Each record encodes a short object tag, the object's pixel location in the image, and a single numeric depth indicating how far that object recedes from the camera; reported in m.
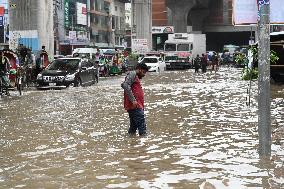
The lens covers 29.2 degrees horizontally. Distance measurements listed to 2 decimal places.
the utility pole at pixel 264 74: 7.87
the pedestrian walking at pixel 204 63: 45.04
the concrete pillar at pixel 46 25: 30.94
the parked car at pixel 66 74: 24.56
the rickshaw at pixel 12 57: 22.85
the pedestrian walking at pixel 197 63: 45.22
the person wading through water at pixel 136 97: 10.38
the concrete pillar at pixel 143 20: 57.94
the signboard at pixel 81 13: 81.62
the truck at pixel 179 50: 54.50
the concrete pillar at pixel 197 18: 89.19
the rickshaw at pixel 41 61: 27.34
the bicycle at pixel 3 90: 20.33
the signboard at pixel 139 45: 56.16
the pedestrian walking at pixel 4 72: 20.09
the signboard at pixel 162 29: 79.43
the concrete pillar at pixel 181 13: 81.60
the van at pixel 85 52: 46.81
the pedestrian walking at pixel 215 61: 48.07
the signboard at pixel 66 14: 76.94
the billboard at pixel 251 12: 8.23
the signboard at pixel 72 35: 74.25
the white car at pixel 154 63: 47.25
